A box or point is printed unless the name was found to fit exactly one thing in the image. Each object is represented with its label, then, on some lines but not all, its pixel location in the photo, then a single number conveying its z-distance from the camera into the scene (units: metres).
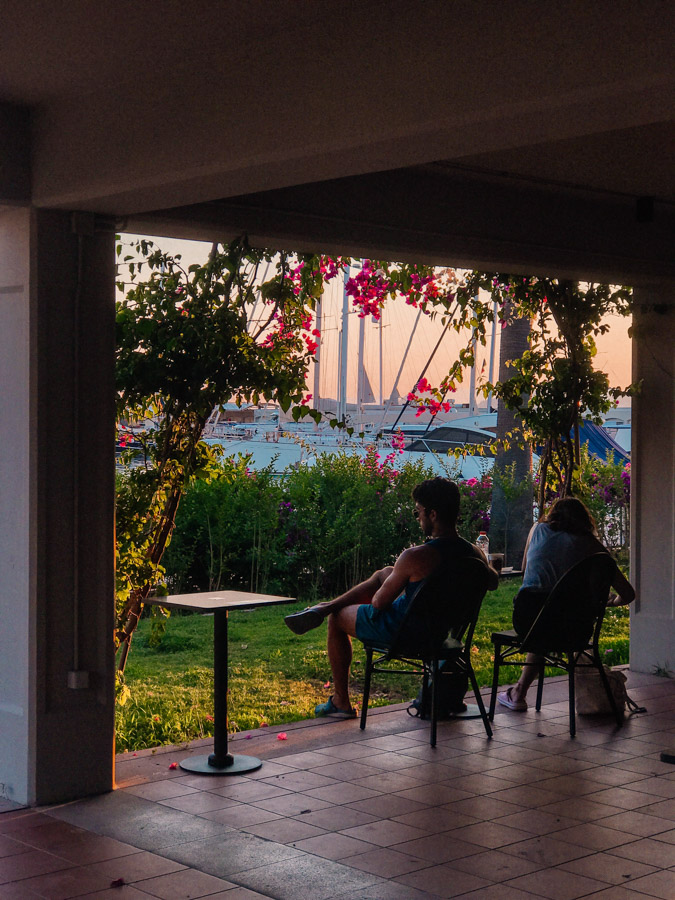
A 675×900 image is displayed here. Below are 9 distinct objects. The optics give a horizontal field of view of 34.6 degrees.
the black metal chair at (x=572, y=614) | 5.41
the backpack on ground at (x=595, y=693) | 5.83
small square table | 4.82
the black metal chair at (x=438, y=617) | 5.21
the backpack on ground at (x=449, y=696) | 5.82
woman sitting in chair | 5.57
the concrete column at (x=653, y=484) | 6.93
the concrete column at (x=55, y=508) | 4.39
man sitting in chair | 5.32
